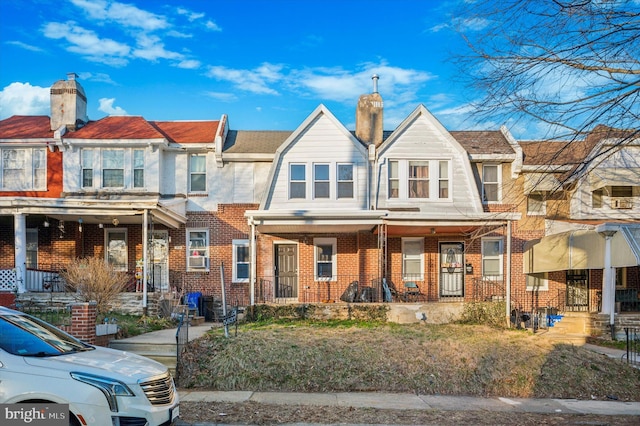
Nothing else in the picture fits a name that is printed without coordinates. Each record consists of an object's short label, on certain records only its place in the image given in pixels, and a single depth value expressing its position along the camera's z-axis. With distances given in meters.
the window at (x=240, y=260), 21.67
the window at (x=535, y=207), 22.09
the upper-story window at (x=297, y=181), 20.98
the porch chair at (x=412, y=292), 20.35
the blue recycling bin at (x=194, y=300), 19.61
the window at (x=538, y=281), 21.91
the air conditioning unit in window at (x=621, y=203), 21.89
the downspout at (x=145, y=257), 17.39
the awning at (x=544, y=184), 19.13
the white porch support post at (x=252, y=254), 18.02
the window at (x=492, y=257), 22.03
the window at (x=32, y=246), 21.38
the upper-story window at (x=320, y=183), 21.03
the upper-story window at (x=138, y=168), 21.38
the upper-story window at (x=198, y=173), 21.89
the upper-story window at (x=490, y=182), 22.00
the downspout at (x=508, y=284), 17.77
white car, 6.13
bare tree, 7.83
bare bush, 14.47
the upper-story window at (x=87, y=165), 21.38
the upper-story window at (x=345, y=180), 21.06
